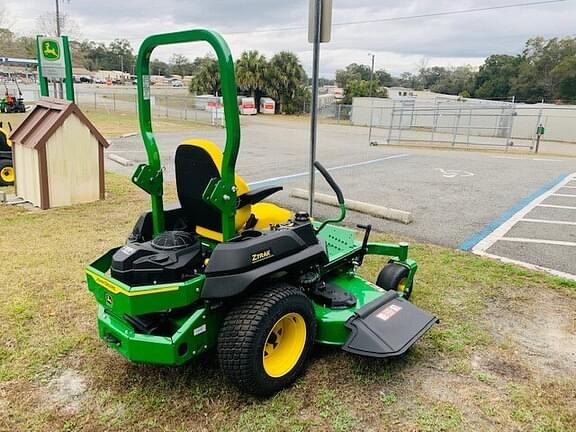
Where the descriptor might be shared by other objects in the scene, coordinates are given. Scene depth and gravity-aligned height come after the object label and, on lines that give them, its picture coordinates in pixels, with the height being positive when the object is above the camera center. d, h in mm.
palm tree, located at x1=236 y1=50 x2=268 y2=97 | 37719 +2315
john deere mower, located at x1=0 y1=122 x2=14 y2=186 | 7961 -1293
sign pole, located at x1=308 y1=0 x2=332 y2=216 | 4242 +673
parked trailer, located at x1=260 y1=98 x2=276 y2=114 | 38344 -506
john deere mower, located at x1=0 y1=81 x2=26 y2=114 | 22609 -920
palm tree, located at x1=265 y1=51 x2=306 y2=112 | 38406 +1891
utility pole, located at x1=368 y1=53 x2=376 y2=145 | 47369 +2193
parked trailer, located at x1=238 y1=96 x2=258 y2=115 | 35406 -567
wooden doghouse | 6355 -946
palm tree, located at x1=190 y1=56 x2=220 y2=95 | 36875 +1413
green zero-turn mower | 2336 -977
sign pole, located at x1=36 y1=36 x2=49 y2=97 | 8664 +178
